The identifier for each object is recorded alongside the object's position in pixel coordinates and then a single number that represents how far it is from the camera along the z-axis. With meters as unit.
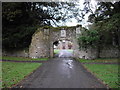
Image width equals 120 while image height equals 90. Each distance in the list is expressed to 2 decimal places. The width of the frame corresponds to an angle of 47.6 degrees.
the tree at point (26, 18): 19.27
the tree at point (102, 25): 16.80
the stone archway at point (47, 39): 18.66
